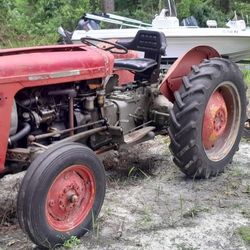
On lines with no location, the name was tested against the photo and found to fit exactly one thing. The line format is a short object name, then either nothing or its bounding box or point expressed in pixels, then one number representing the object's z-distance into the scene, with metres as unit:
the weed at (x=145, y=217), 3.86
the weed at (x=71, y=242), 3.50
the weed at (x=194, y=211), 4.01
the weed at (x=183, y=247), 3.49
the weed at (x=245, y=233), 3.61
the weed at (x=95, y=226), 3.72
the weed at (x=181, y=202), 4.17
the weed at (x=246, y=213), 4.03
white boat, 9.64
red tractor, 3.49
